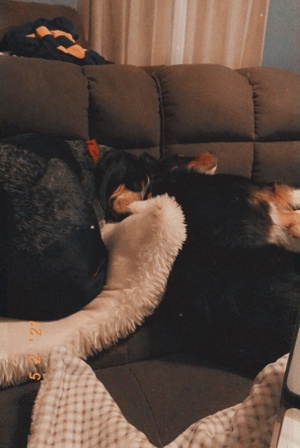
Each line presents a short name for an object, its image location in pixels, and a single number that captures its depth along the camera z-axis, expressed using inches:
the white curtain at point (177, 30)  45.0
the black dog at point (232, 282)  30.2
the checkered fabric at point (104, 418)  19.7
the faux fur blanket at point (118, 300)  28.8
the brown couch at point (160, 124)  28.3
